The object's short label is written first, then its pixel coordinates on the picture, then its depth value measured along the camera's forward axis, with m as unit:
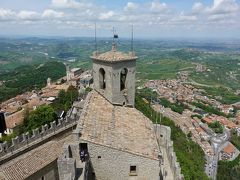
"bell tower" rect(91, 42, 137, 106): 14.24
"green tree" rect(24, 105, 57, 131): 24.33
